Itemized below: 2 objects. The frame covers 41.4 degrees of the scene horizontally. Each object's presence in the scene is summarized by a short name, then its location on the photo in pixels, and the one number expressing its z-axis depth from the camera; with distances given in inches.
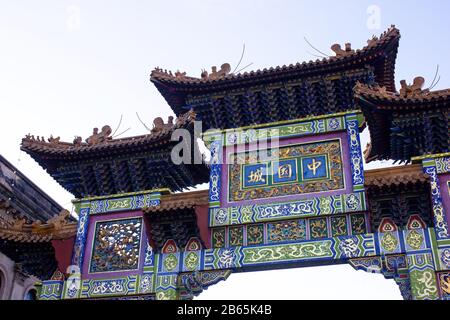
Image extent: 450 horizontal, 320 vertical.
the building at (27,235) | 529.7
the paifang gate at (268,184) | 461.7
